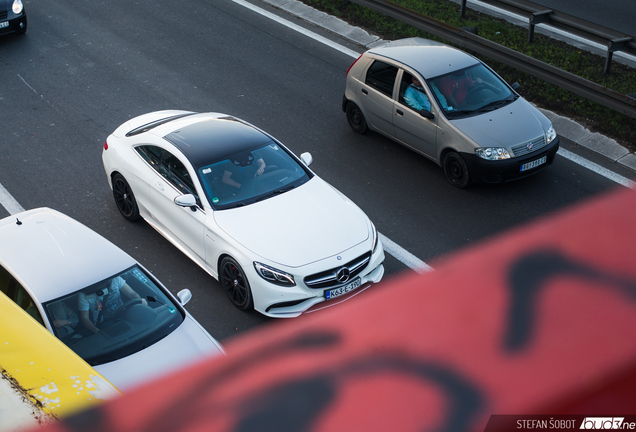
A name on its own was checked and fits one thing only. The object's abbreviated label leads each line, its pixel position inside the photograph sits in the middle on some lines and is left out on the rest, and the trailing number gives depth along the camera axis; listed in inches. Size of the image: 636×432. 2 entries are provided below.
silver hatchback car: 347.3
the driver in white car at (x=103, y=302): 214.9
